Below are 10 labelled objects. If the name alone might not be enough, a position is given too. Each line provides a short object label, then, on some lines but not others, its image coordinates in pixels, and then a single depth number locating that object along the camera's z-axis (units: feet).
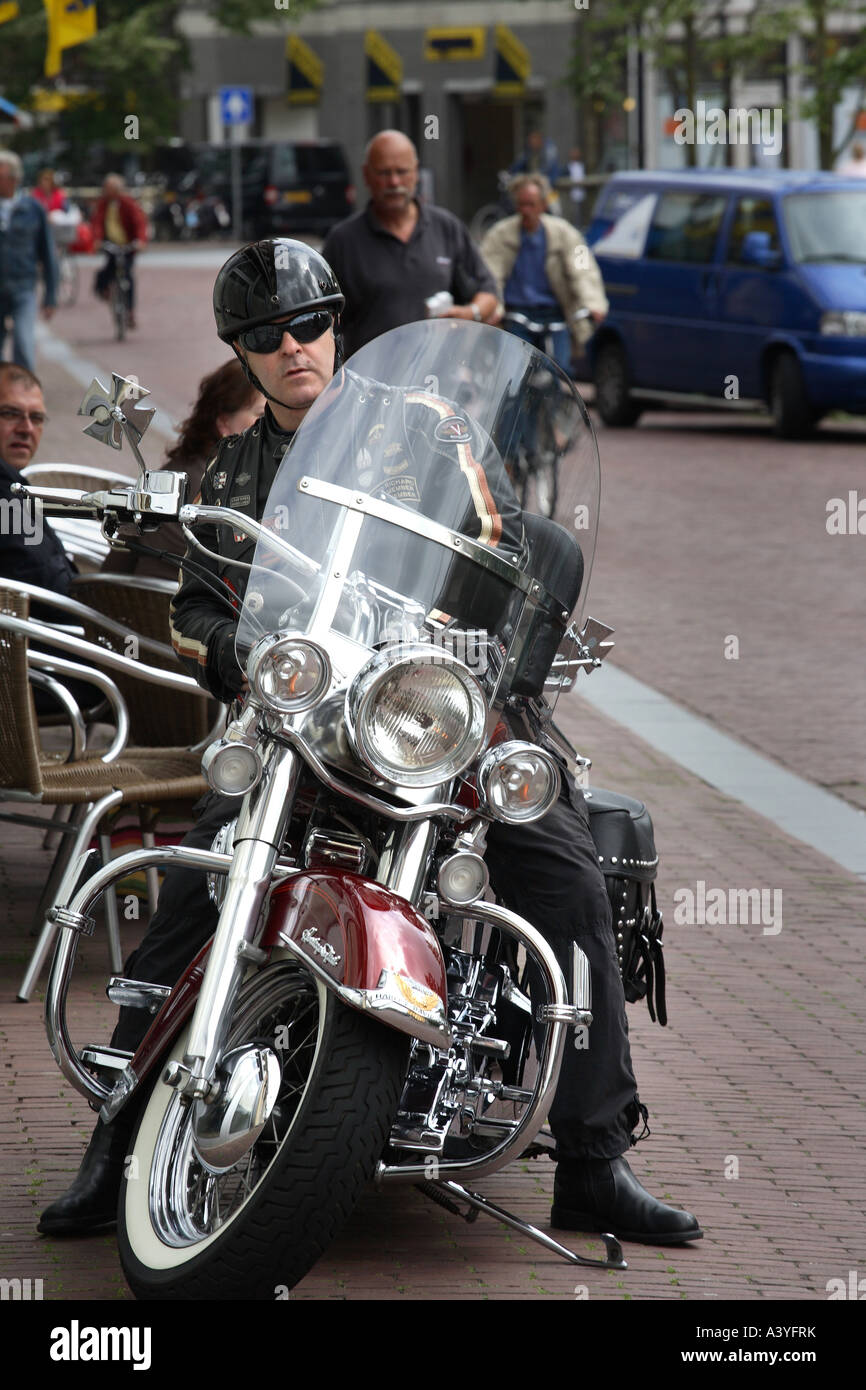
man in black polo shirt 30.09
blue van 55.83
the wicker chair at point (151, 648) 18.83
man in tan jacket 46.37
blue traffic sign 120.37
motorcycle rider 12.42
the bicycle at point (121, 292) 83.10
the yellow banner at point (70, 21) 46.60
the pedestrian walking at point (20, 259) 55.16
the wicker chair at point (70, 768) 16.72
